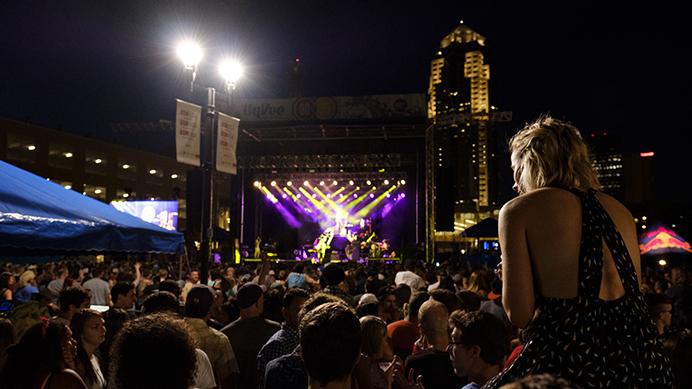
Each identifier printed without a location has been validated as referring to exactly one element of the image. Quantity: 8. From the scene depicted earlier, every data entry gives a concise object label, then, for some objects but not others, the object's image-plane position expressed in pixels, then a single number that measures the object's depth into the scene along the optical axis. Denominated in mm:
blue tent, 5031
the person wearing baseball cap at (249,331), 5270
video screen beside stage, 26141
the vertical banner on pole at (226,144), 12031
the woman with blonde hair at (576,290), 1773
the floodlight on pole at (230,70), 13117
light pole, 11492
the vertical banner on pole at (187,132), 11273
